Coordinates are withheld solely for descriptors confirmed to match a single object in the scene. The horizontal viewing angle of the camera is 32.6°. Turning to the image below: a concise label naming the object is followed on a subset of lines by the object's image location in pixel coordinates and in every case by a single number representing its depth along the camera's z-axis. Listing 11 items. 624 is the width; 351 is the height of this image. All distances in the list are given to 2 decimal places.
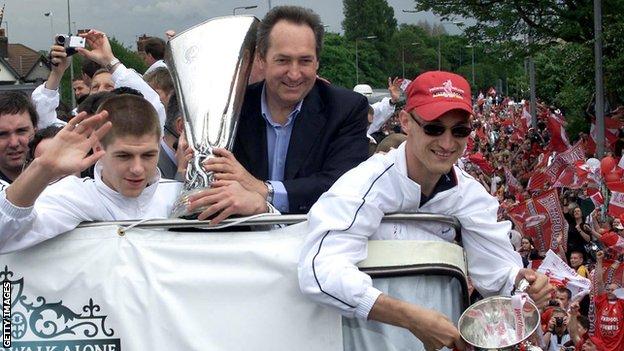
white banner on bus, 3.49
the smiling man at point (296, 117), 4.22
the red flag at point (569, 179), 16.29
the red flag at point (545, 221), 13.03
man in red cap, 3.32
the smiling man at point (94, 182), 3.36
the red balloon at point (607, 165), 13.36
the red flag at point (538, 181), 17.16
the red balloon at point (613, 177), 12.67
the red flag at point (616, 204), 11.81
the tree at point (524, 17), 24.94
